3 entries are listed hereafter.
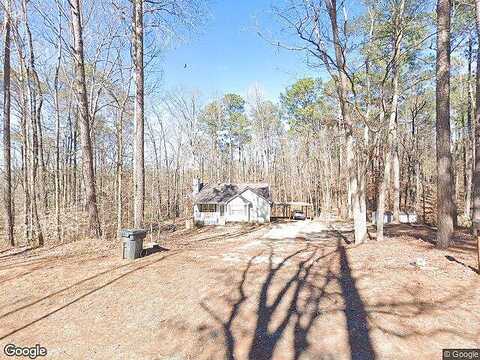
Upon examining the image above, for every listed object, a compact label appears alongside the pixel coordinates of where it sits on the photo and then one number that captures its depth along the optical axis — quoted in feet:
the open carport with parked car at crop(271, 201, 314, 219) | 86.60
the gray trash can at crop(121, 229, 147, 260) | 23.68
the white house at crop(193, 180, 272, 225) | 77.25
